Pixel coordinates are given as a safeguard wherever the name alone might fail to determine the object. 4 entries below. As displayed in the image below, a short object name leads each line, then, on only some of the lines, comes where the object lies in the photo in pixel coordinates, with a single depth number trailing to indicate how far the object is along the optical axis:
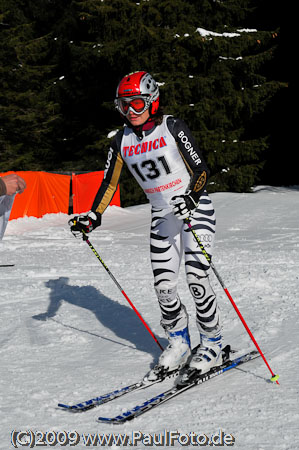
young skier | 9.16
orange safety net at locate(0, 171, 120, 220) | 35.44
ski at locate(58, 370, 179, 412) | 8.24
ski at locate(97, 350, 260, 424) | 7.77
